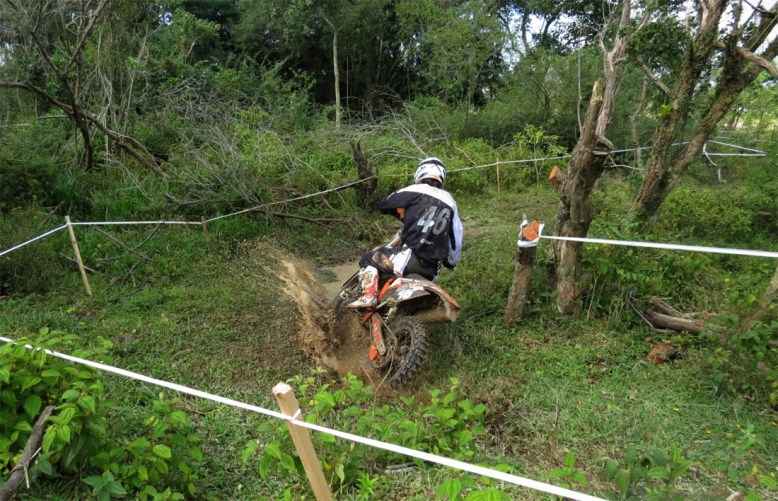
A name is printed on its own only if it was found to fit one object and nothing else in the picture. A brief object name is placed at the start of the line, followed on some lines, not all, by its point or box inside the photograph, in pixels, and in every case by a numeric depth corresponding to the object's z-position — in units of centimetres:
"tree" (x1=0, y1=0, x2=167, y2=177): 664
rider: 401
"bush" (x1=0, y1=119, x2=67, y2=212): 650
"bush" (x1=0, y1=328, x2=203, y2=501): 213
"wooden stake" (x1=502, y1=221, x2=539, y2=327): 421
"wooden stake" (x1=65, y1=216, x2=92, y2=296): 494
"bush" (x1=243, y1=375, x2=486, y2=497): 227
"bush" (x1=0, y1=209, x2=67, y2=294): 514
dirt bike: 349
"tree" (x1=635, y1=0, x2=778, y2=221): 455
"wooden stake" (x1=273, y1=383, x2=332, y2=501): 173
